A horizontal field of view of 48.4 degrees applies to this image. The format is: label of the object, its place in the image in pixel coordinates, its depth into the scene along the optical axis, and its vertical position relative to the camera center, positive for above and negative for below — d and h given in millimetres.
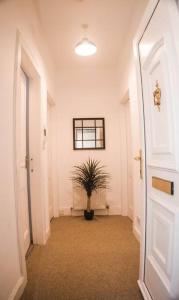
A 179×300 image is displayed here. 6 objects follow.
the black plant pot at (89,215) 3428 -1102
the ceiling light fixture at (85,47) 2643 +1413
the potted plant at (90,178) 3451 -481
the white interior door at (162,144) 1087 +41
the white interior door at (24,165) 2207 -156
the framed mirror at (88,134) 3779 +323
